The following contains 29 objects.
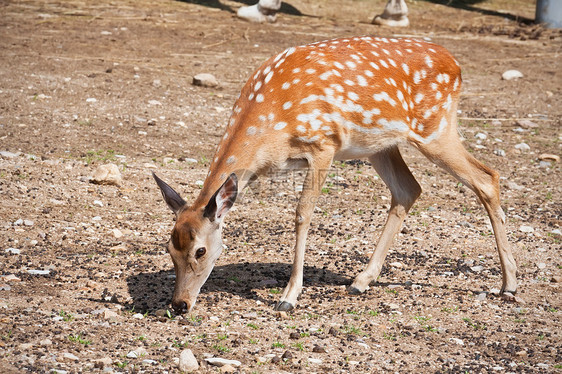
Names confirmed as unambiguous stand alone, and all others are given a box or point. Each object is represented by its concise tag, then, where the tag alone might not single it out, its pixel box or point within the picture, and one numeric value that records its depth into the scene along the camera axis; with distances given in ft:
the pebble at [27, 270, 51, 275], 36.11
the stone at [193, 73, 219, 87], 67.82
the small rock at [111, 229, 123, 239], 42.27
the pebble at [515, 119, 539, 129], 65.57
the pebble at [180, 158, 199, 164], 53.35
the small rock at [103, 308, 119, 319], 32.04
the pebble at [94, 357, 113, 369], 27.48
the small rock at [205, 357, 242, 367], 28.48
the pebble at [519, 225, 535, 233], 45.91
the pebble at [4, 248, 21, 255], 38.38
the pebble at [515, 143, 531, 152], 60.49
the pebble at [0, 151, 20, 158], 49.94
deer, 33.22
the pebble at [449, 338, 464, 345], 32.12
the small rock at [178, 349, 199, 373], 27.81
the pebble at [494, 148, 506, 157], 59.10
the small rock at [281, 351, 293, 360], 29.48
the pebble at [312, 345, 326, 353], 30.35
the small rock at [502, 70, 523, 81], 77.78
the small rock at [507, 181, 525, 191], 53.36
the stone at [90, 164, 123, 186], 47.98
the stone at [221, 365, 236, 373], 28.04
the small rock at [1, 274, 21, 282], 35.06
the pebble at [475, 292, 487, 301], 36.81
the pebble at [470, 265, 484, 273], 40.47
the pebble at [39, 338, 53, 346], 28.66
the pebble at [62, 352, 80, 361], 27.71
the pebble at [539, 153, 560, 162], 58.75
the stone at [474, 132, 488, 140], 62.05
